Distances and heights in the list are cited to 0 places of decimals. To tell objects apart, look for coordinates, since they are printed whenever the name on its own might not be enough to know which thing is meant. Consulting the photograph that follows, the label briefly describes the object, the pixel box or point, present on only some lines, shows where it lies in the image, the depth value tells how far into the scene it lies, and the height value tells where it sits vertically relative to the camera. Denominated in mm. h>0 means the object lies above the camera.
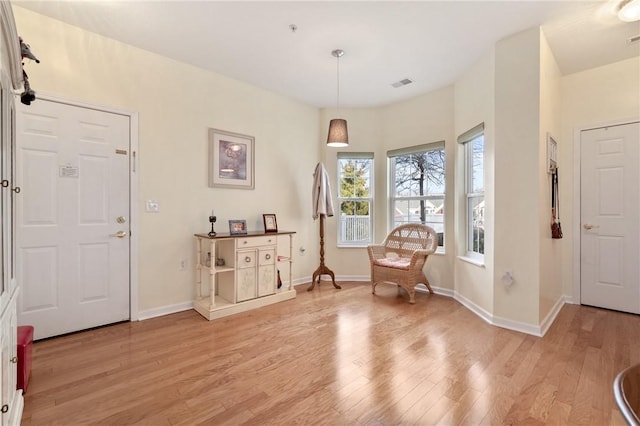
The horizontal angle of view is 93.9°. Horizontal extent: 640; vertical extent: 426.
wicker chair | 3674 -558
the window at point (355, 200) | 4766 +229
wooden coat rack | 4297 -812
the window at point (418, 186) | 4148 +423
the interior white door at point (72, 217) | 2486 -26
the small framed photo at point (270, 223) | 3845 -112
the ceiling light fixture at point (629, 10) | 2289 +1601
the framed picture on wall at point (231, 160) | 3564 +679
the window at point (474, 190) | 3482 +298
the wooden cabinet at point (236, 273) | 3209 -677
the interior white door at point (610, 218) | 3223 -39
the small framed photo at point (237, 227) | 3449 -151
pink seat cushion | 3739 -625
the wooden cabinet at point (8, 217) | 1274 -13
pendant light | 3432 +935
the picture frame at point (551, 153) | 2951 +631
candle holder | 3201 -74
